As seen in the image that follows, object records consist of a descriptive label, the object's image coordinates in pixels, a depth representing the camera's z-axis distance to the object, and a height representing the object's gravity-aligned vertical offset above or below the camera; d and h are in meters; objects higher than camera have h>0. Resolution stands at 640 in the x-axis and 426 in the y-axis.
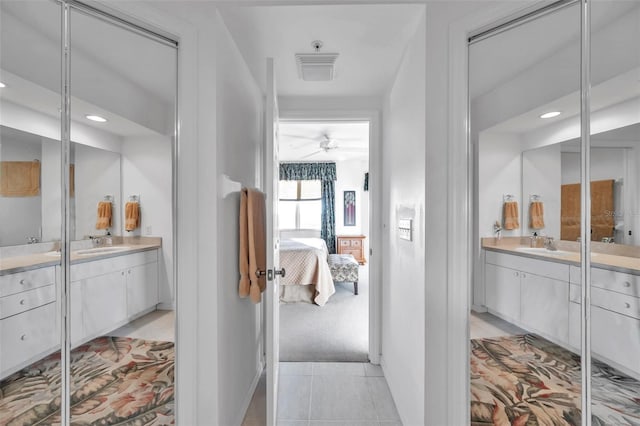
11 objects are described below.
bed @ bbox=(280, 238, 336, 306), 3.90 -0.95
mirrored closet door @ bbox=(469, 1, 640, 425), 1.00 -0.03
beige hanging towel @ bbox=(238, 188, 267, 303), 1.62 -0.24
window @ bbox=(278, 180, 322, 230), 6.91 +0.15
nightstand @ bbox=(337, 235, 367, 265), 6.64 -0.84
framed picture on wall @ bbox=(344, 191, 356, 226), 6.95 +0.08
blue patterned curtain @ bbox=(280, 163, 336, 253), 6.82 +0.88
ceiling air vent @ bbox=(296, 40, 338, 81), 1.74 +0.97
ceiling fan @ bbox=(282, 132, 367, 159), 4.55 +1.26
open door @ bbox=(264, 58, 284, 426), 1.46 -0.12
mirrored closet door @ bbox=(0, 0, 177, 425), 0.97 -0.03
